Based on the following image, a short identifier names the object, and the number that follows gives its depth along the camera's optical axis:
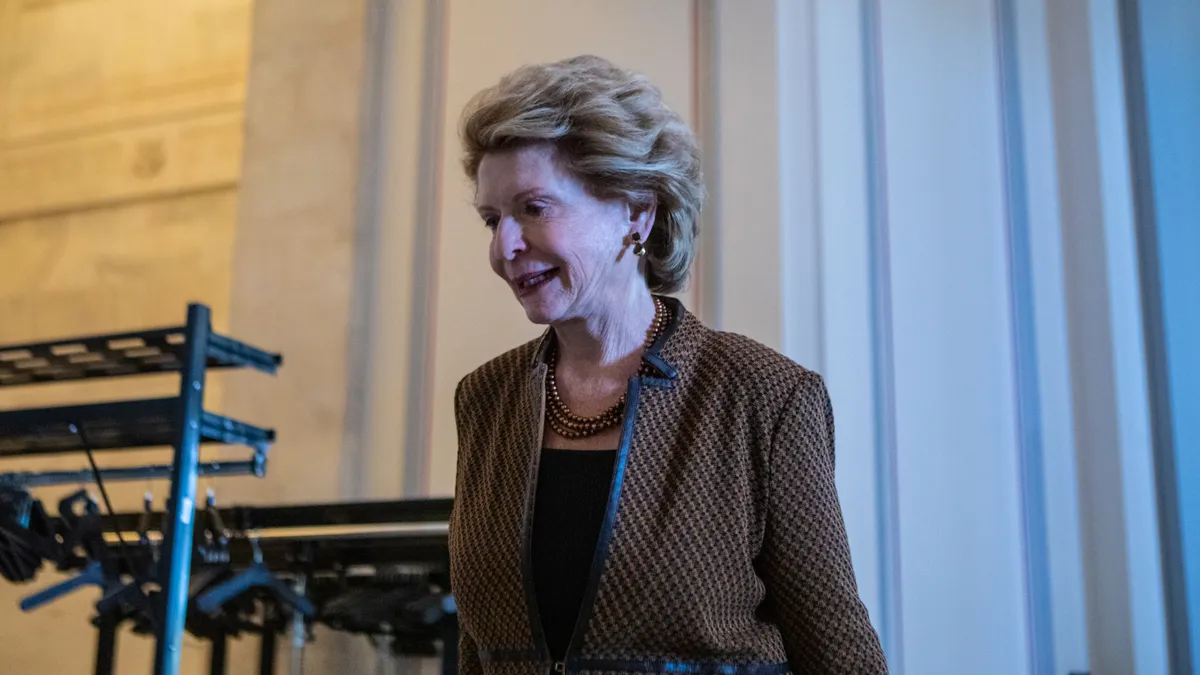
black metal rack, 2.38
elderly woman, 1.61
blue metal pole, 2.36
